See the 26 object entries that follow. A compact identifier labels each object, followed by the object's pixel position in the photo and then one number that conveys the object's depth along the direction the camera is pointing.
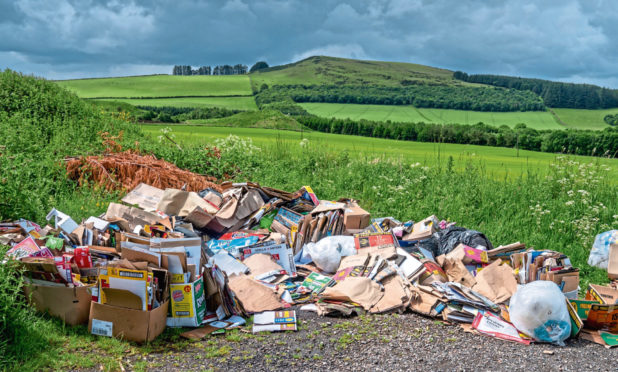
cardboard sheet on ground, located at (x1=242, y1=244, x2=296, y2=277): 5.48
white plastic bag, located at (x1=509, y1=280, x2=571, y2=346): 4.03
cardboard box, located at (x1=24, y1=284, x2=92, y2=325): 3.84
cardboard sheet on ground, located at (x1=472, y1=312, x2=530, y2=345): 4.15
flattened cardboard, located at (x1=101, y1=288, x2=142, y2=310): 3.72
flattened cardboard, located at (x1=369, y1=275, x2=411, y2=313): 4.56
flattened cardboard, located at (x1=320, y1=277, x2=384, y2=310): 4.63
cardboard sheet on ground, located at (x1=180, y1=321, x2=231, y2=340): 3.92
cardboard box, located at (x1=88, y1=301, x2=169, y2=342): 3.69
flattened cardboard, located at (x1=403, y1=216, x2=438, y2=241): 6.17
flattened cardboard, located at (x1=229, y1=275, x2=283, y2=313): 4.48
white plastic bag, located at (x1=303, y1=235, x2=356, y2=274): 5.59
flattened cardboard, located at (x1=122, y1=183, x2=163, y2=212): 6.88
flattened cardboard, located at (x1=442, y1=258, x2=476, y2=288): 5.16
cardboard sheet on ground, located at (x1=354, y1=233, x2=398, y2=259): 5.58
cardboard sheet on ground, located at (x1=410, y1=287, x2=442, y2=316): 4.50
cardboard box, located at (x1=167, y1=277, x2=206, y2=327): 4.02
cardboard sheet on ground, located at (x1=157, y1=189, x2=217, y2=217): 6.60
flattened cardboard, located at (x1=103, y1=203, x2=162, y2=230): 6.02
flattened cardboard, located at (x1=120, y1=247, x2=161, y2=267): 4.02
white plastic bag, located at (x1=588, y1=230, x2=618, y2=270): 6.51
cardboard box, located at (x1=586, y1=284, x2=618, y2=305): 4.70
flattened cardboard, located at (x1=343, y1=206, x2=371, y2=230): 6.26
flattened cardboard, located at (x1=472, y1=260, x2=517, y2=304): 4.84
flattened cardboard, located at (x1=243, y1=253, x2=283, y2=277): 5.23
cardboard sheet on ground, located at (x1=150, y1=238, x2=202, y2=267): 4.30
